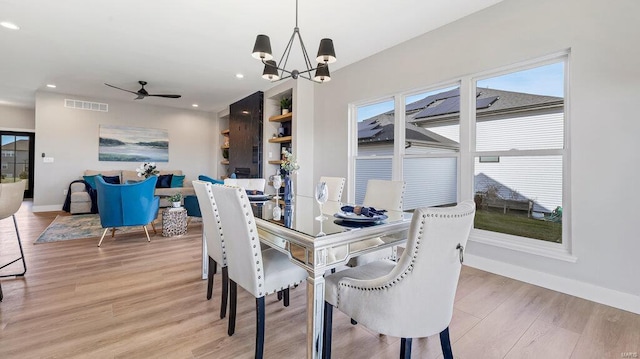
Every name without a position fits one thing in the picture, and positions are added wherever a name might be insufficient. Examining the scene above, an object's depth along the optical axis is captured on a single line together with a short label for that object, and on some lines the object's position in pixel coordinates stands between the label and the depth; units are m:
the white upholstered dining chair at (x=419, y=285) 1.06
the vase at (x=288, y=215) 1.65
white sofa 5.73
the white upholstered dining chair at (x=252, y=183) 3.37
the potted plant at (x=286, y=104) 5.54
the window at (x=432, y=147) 3.25
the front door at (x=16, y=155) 7.76
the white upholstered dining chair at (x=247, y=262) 1.45
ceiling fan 5.15
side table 4.03
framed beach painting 6.79
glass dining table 1.32
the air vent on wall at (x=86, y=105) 6.38
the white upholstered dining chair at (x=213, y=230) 1.86
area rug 3.96
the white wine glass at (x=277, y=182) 2.58
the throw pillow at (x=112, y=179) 6.15
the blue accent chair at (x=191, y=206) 4.81
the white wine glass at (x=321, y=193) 1.77
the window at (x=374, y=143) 4.01
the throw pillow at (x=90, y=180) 5.93
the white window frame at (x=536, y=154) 2.41
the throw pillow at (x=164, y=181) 6.61
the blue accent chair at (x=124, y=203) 3.51
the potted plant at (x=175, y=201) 4.25
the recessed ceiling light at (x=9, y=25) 3.16
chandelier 2.13
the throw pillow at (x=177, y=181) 6.83
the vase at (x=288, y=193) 2.28
